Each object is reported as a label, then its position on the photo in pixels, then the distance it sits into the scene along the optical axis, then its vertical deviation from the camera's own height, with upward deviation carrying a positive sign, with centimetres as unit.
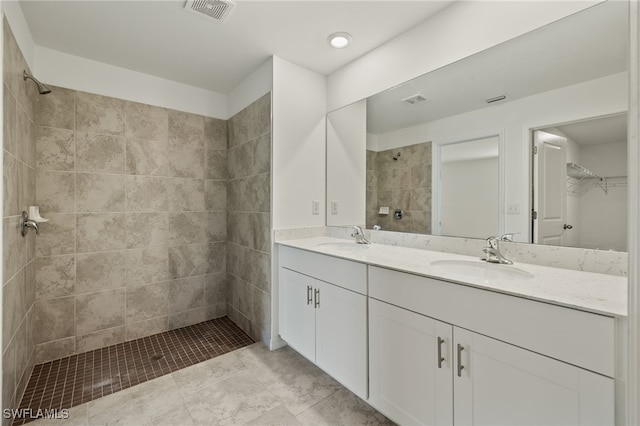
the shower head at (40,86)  175 +83
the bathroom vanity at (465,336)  88 -51
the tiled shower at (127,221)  193 -8
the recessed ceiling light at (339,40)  197 +123
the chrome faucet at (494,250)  148 -21
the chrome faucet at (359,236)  225 -20
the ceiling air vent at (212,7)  165 +123
